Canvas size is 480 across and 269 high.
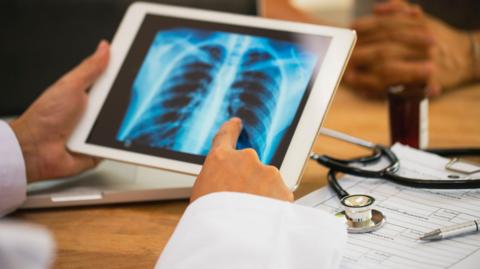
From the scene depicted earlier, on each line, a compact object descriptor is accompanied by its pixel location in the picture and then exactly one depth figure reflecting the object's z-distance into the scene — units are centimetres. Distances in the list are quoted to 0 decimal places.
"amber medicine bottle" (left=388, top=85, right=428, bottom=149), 114
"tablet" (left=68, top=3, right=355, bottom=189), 93
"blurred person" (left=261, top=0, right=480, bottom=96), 150
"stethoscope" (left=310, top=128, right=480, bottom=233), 82
